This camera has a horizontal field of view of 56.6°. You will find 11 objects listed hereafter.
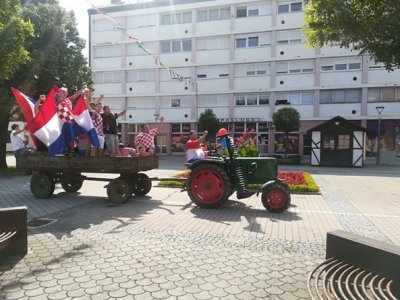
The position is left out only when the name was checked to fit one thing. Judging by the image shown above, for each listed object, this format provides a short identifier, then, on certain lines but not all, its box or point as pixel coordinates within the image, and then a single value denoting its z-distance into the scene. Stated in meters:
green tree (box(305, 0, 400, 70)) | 5.94
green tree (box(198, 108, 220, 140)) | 32.91
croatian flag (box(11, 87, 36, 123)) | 9.69
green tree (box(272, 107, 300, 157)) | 29.16
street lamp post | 27.94
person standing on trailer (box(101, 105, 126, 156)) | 9.99
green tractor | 8.41
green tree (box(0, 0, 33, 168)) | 10.18
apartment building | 32.72
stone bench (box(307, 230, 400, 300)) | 3.67
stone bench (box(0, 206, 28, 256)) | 4.90
